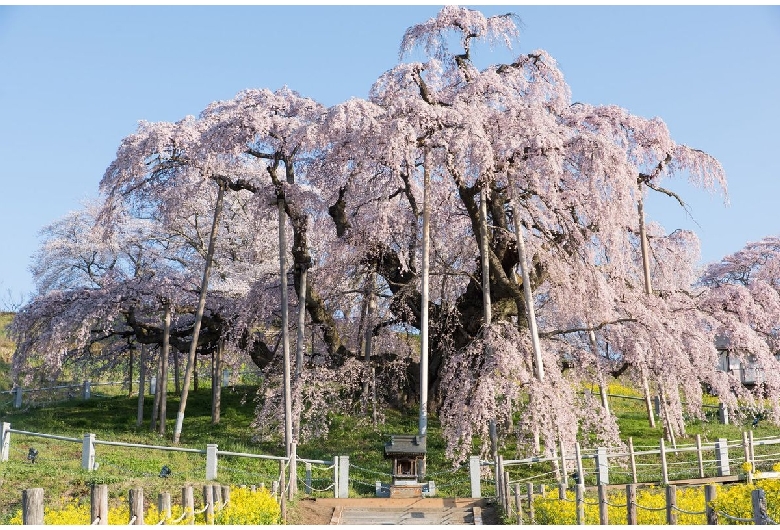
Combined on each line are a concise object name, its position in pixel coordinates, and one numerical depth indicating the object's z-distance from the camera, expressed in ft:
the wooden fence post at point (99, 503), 32.50
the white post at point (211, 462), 61.87
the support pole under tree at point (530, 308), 69.51
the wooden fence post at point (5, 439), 66.32
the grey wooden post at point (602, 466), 64.90
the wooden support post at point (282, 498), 51.30
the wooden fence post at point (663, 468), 62.31
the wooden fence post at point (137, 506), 33.86
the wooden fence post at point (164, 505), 34.96
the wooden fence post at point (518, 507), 51.89
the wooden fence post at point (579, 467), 55.47
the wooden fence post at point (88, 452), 63.36
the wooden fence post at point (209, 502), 39.19
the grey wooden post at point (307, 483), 65.05
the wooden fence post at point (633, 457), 62.48
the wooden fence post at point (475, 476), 65.02
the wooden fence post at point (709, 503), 31.45
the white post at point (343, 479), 65.72
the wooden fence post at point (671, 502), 35.78
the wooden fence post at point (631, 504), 37.08
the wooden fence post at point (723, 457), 67.51
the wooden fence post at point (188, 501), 37.01
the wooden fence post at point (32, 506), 26.49
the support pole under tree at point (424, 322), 72.18
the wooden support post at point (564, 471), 60.12
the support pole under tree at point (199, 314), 83.20
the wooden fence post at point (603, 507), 38.42
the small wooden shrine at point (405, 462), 65.77
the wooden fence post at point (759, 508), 29.32
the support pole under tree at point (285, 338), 73.67
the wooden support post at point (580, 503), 44.75
